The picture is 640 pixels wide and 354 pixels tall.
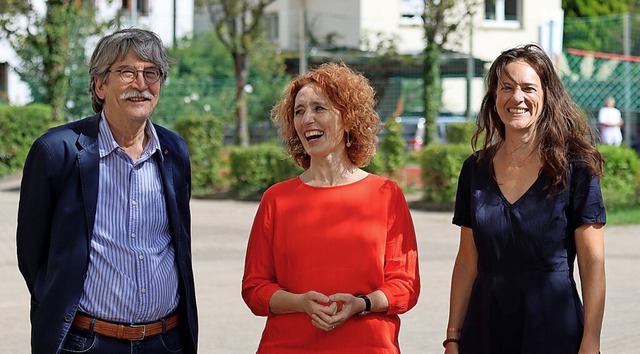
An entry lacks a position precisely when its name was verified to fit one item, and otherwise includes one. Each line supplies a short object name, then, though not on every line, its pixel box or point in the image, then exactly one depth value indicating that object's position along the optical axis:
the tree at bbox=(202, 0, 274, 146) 26.95
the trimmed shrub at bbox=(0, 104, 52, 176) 26.08
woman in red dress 4.16
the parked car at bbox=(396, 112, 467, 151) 30.72
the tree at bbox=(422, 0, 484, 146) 25.31
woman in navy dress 4.09
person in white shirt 24.50
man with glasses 4.19
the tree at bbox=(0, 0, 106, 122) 26.39
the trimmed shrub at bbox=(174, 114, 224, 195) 22.64
